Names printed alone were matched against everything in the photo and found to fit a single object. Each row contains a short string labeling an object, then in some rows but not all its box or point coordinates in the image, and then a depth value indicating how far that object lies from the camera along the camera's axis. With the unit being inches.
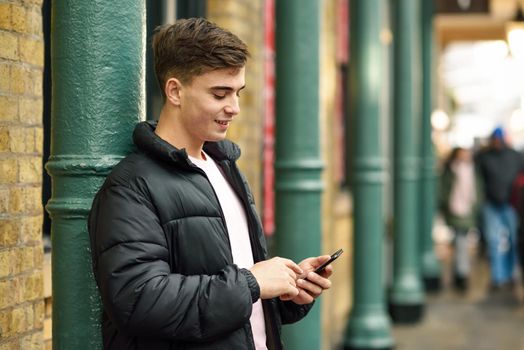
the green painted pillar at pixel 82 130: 97.9
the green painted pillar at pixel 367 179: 296.0
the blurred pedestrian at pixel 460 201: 453.1
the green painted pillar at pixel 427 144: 499.2
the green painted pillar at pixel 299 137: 180.2
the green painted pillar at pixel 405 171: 378.0
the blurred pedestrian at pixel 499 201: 450.6
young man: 86.0
